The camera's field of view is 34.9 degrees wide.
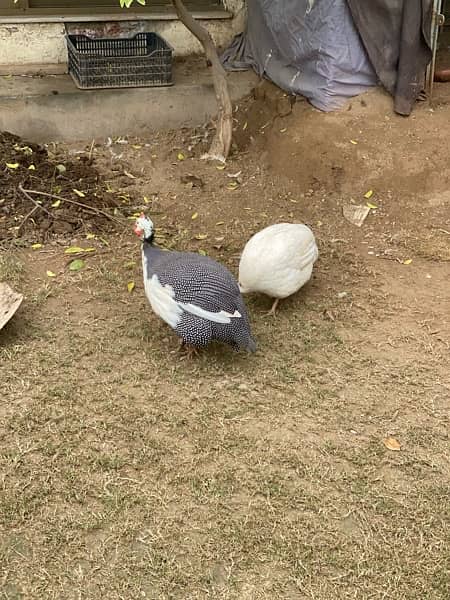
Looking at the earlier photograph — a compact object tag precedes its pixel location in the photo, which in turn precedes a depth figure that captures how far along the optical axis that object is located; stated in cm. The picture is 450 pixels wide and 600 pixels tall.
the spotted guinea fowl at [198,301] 362
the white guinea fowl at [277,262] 407
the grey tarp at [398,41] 568
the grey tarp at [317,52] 581
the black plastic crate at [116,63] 653
